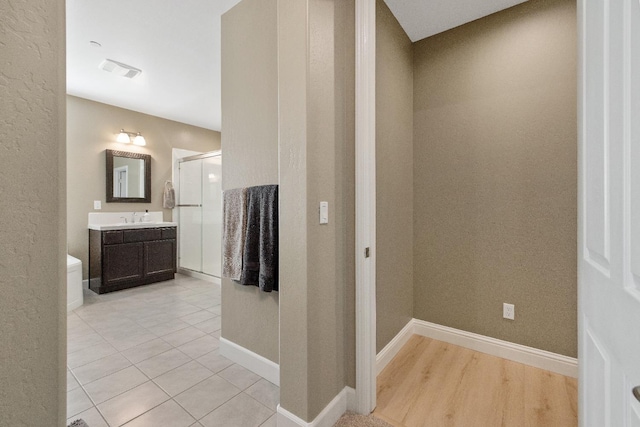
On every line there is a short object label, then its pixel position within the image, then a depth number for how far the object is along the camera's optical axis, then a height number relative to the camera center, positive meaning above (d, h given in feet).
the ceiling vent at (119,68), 9.32 +5.08
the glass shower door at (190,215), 14.44 -0.05
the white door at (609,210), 1.87 +0.02
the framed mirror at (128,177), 13.20 +1.85
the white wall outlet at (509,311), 6.58 -2.34
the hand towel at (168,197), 14.97 +0.93
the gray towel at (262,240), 5.43 -0.53
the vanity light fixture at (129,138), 13.29 +3.73
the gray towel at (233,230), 6.04 -0.37
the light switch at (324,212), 4.43 +0.02
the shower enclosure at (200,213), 13.69 +0.05
